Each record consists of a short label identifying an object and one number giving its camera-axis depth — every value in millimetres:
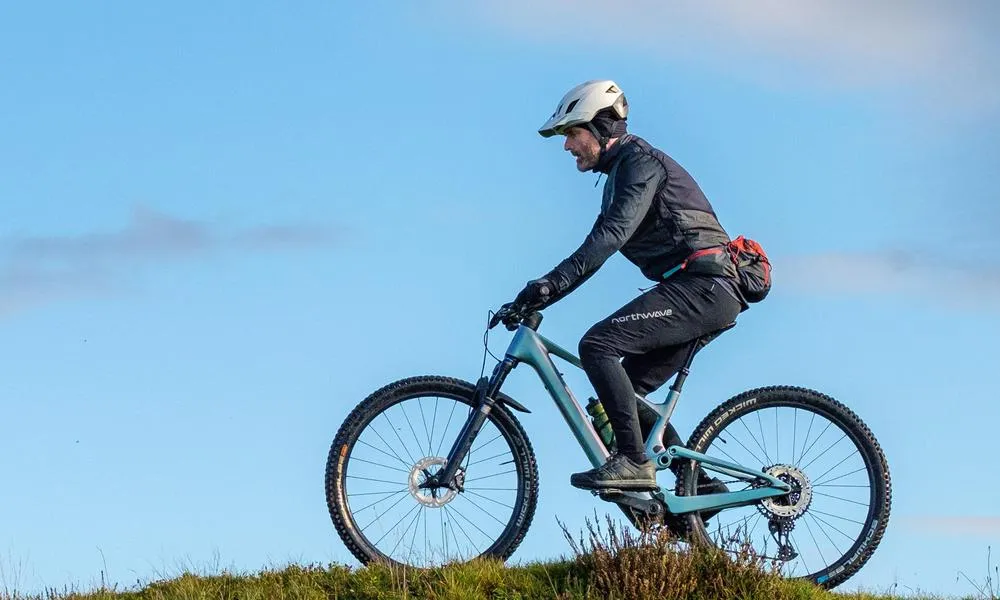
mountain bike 10930
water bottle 11094
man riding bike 10586
